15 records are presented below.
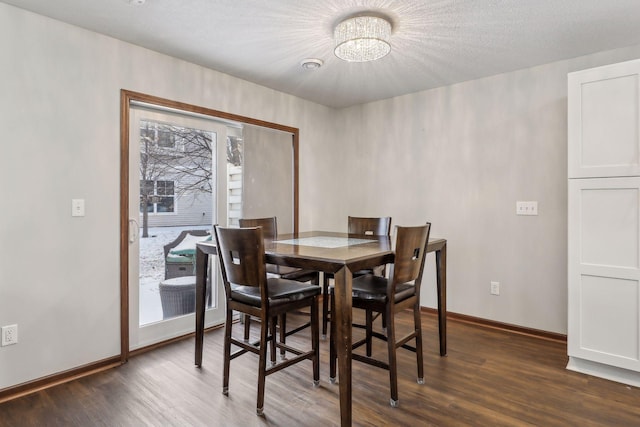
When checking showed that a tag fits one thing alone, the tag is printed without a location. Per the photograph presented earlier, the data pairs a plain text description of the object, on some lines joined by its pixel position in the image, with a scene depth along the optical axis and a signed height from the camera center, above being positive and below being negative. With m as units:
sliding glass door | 2.88 +0.03
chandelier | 2.30 +1.13
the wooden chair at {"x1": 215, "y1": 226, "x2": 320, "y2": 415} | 2.01 -0.49
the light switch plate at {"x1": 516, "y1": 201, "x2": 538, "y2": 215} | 3.21 +0.04
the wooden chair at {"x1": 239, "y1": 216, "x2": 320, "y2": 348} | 2.81 -0.49
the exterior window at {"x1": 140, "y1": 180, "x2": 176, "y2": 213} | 2.96 +0.14
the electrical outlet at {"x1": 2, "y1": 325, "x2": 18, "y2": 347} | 2.18 -0.73
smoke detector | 3.03 +1.26
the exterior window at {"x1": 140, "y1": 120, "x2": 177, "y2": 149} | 2.95 +0.65
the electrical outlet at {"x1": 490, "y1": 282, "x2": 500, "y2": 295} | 3.42 -0.72
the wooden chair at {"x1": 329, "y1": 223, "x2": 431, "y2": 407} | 2.07 -0.50
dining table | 1.83 -0.28
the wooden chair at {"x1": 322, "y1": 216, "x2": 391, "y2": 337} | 3.02 -0.15
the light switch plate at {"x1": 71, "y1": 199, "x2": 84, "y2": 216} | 2.46 +0.04
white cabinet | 2.32 -0.07
